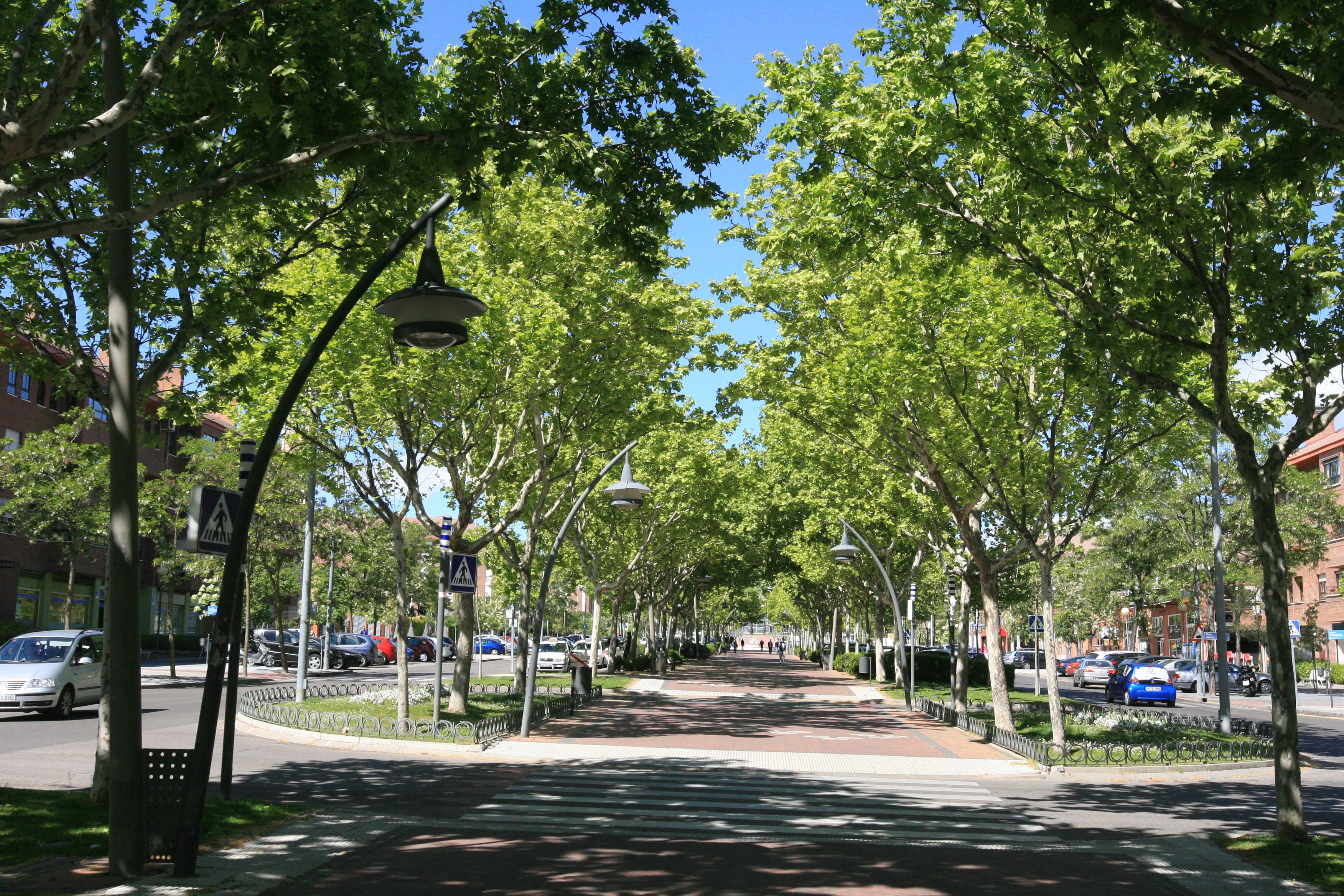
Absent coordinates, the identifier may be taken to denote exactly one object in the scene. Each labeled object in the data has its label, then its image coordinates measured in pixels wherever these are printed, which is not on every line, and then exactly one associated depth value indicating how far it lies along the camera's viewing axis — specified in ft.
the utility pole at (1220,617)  73.15
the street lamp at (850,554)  85.97
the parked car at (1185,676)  147.43
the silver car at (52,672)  65.67
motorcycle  146.20
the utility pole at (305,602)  83.20
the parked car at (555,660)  153.07
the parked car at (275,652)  159.53
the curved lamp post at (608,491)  59.77
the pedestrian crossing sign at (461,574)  58.39
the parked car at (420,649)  192.85
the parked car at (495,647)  296.30
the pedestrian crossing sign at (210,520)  28.96
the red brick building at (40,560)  144.66
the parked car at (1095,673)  158.30
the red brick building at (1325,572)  182.91
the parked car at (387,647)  194.08
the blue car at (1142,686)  113.39
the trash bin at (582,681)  93.30
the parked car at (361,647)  168.45
